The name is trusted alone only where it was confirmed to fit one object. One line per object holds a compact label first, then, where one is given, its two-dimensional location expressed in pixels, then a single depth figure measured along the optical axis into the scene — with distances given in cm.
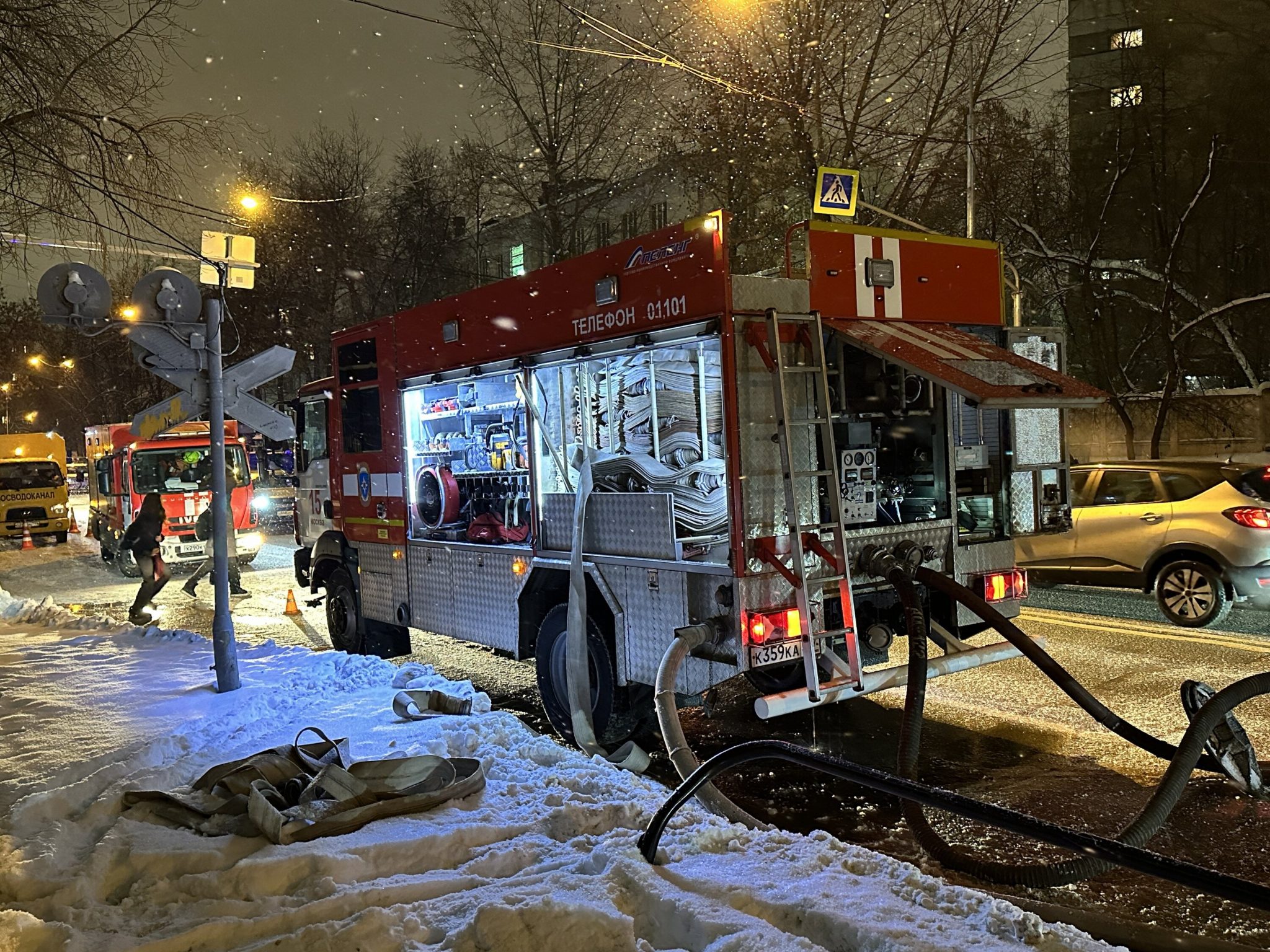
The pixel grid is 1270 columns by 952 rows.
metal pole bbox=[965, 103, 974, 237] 1684
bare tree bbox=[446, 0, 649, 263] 2500
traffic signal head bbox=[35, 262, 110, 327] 641
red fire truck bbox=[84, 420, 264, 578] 1747
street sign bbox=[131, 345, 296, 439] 688
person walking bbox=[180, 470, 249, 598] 1406
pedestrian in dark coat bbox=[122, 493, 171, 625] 1220
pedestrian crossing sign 1302
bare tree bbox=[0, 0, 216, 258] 820
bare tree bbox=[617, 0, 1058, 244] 1956
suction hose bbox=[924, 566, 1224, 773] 490
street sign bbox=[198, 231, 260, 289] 1098
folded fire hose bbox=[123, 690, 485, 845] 395
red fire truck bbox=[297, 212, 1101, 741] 517
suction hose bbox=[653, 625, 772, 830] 441
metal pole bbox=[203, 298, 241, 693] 674
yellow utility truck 2609
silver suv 910
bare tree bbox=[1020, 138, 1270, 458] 2292
